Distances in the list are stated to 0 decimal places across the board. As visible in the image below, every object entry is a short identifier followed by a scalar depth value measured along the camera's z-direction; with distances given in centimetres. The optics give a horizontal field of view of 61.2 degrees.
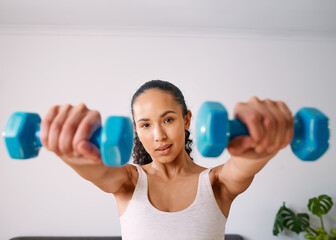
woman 65
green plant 244
